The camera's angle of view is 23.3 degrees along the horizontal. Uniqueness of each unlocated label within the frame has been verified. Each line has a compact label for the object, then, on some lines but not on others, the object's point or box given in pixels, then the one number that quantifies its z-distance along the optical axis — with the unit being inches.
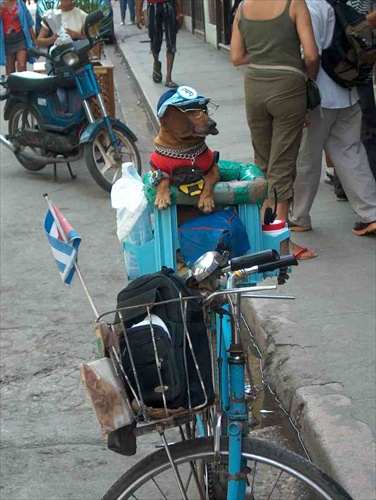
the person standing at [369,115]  245.1
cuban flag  101.1
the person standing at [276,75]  218.8
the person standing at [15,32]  487.2
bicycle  95.4
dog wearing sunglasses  136.7
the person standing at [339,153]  237.9
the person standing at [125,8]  944.1
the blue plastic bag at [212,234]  133.7
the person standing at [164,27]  510.9
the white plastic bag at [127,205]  144.7
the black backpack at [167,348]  93.0
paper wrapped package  90.9
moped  333.1
